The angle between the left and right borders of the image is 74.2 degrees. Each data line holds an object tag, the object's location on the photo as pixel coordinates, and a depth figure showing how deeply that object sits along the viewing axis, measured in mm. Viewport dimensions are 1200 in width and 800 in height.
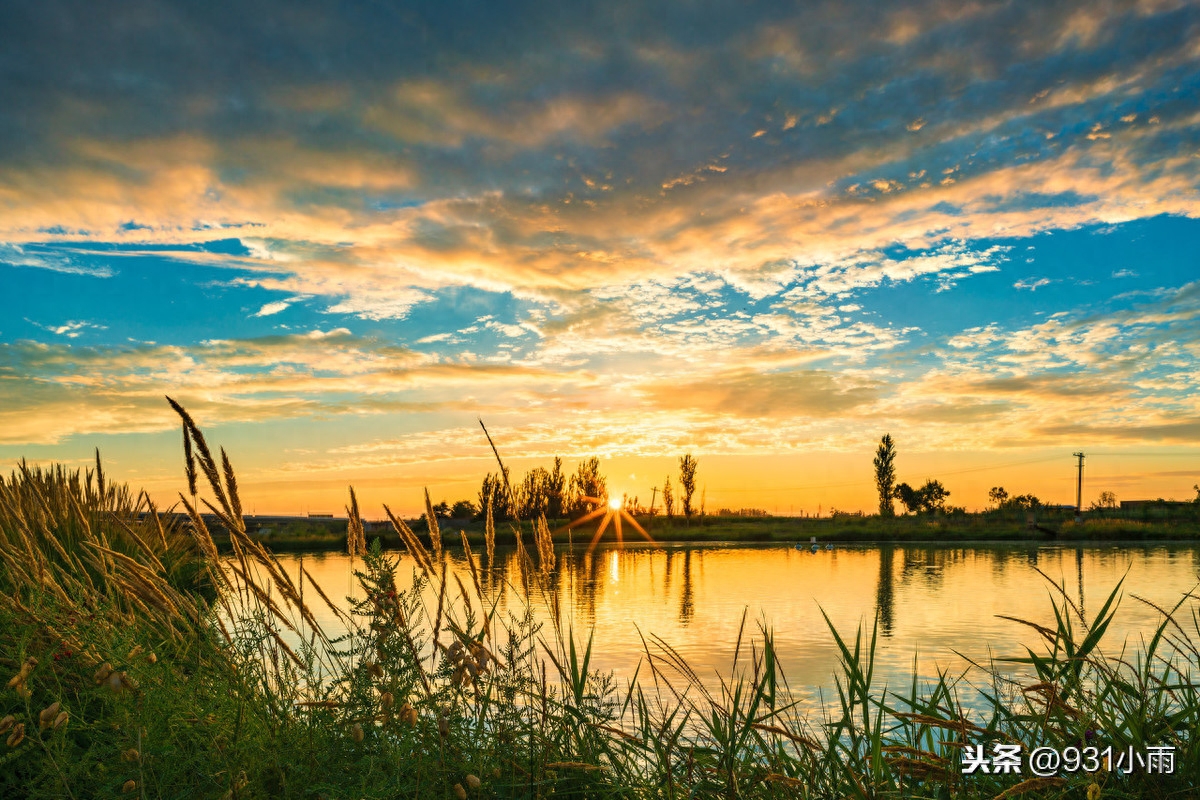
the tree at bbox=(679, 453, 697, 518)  58500
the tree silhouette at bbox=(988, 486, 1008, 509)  100300
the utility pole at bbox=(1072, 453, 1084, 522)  60375
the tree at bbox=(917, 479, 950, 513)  88625
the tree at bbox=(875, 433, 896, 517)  61750
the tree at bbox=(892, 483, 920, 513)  87562
